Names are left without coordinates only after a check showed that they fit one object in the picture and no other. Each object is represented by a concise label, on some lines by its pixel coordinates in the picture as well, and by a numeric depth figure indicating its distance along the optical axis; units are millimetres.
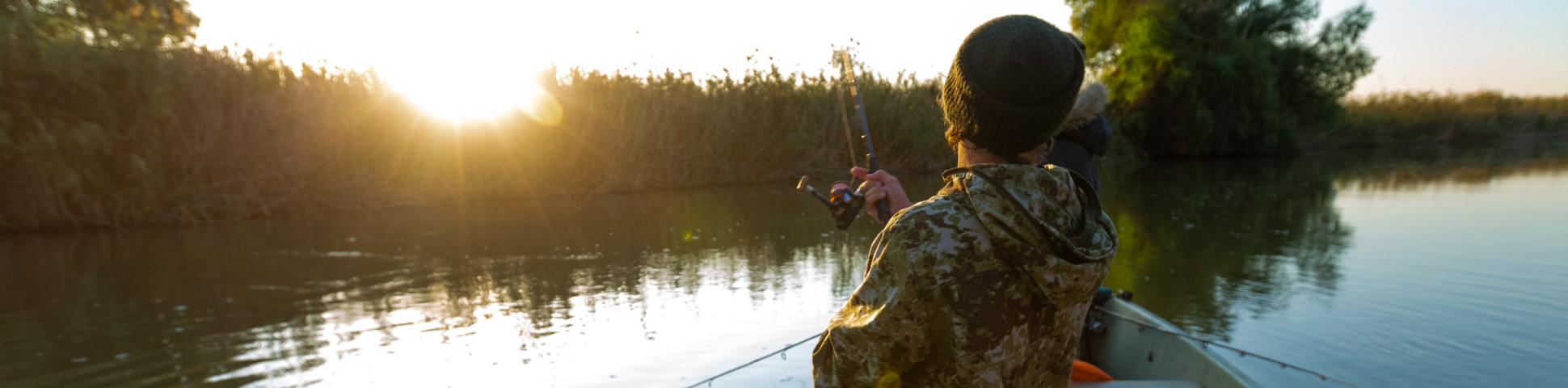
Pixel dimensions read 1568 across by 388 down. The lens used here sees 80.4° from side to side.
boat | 3564
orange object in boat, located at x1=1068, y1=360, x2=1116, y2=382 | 3740
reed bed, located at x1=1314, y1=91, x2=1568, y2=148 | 35438
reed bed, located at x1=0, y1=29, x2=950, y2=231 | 12539
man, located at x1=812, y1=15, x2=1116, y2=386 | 1312
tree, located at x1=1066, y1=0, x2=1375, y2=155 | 28016
